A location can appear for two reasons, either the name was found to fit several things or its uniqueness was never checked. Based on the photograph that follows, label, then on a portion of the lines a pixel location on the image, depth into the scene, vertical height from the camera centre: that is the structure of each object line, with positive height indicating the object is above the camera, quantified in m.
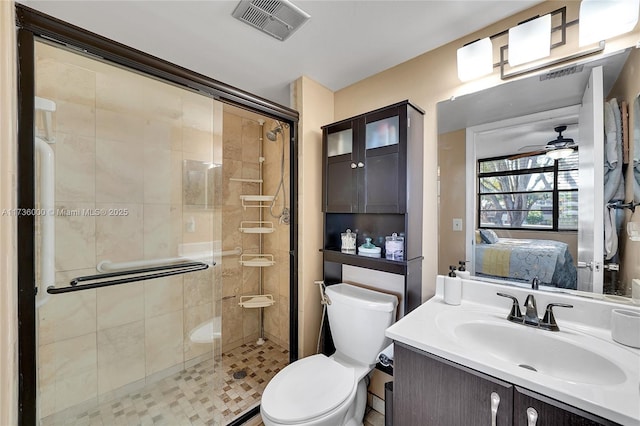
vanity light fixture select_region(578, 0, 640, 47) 0.95 +0.75
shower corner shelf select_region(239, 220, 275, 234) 2.25 -0.15
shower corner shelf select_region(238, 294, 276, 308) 2.29 -0.84
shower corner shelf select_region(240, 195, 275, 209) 2.29 +0.11
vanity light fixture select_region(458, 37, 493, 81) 1.26 +0.78
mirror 1.00 +0.15
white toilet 1.13 -0.87
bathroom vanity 0.67 -0.50
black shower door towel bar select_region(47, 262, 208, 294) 1.18 -0.35
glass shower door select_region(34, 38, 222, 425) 1.16 -0.18
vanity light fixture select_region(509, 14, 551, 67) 1.11 +0.77
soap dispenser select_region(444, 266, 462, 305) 1.26 -0.40
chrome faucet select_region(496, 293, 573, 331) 1.00 -0.43
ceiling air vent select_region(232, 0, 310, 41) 1.17 +0.96
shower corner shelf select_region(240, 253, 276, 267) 2.29 -0.46
